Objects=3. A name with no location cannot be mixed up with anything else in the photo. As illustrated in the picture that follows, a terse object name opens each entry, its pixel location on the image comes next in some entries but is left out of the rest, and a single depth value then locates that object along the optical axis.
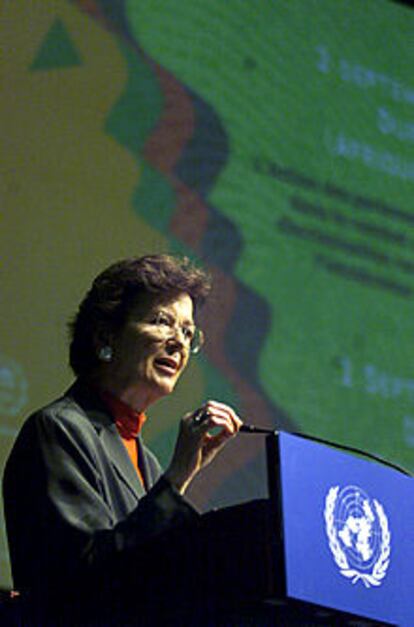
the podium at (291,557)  3.16
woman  3.33
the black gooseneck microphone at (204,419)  3.42
